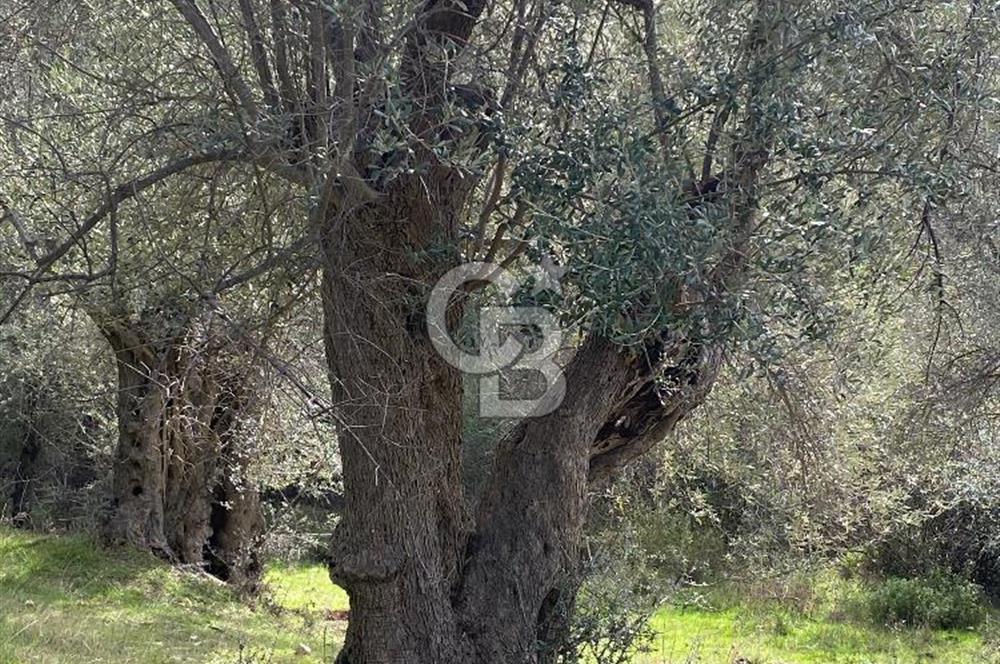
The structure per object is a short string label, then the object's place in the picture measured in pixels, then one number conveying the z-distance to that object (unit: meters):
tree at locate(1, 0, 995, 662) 5.12
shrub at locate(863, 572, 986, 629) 15.40
